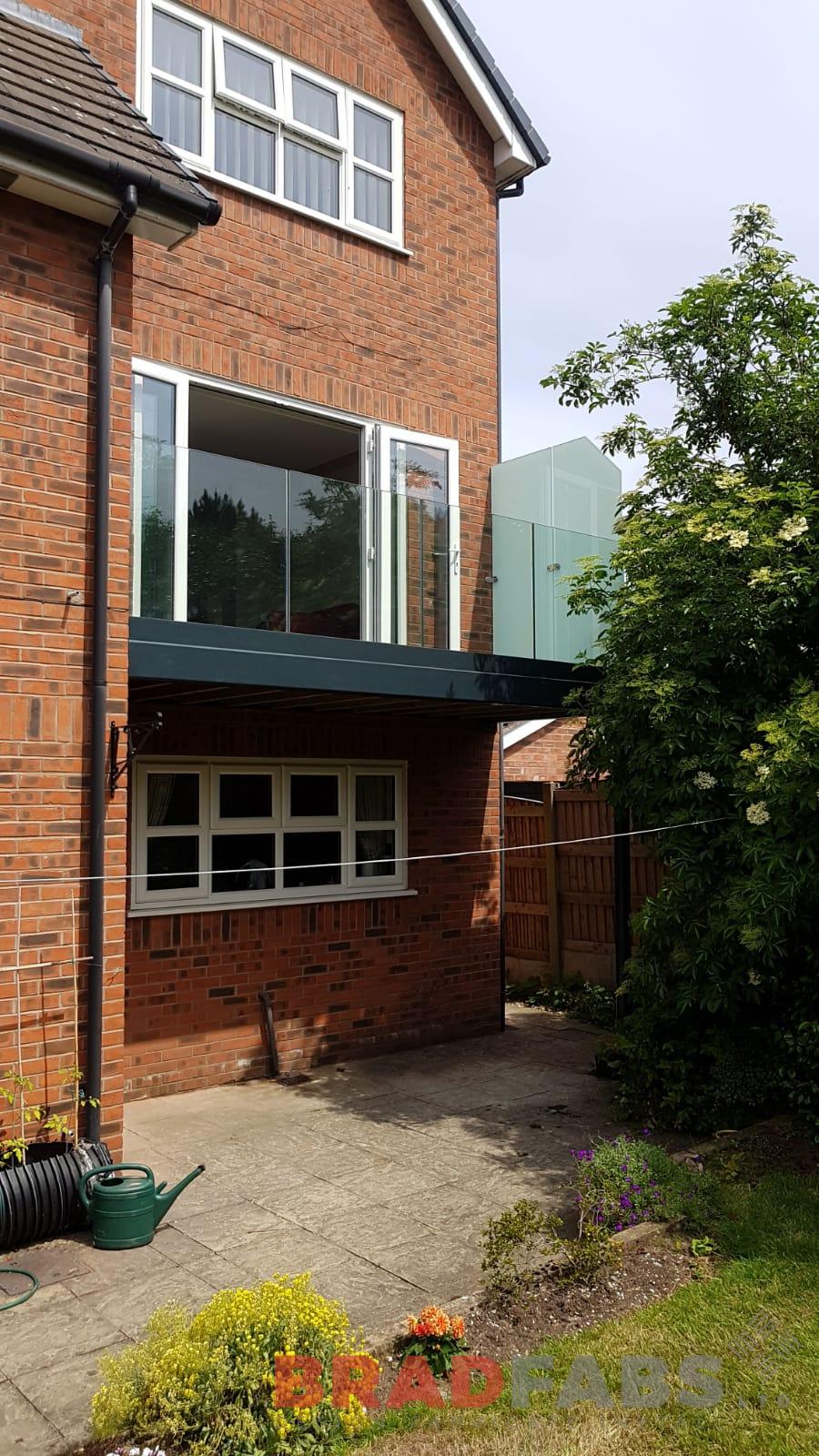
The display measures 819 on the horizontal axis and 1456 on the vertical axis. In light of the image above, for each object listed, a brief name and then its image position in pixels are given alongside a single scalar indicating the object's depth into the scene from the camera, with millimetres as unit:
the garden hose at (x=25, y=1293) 4855
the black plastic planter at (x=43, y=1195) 5371
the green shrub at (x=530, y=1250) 4801
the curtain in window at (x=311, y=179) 9266
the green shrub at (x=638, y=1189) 5391
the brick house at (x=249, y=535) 6094
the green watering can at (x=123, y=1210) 5457
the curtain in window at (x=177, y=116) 8422
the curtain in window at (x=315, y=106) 9383
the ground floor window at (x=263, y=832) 8492
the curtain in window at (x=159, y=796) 8469
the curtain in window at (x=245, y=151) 8797
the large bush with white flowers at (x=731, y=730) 6637
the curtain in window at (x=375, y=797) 9906
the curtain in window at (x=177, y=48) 8453
